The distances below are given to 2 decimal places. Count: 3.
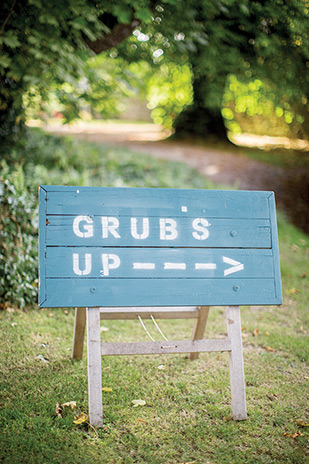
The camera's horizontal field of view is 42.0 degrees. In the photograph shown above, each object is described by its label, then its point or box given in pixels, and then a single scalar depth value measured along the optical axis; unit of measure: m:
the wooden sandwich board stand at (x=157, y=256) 2.50
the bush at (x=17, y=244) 4.26
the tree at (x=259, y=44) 5.32
